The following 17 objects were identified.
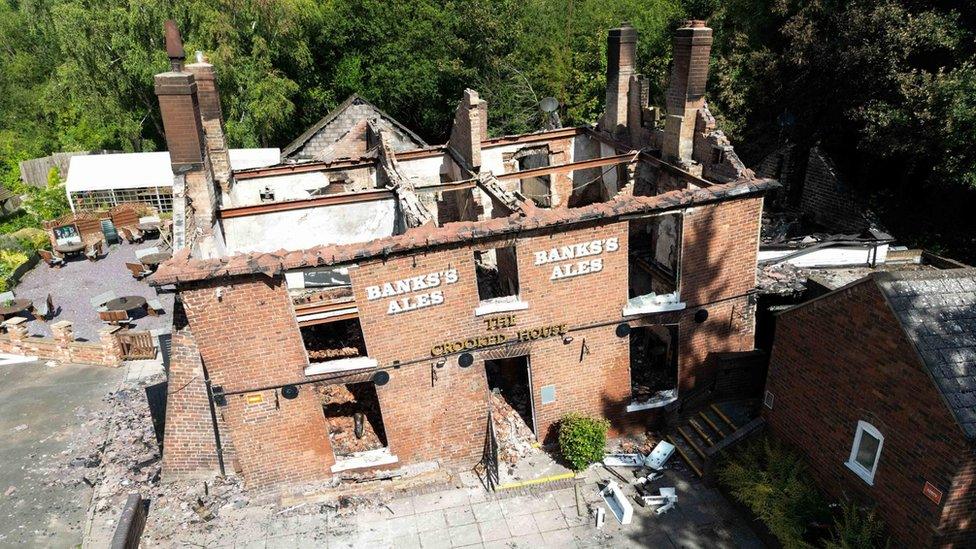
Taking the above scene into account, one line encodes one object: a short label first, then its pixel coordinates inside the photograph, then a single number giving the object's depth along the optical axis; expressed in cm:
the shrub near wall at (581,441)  1175
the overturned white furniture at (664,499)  1116
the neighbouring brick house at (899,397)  803
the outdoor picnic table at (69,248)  2508
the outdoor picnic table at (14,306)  1945
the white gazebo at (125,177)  2877
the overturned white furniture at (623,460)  1221
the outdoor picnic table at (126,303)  1961
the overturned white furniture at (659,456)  1198
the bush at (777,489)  967
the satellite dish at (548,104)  2119
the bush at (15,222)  3082
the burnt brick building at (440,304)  1041
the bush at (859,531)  891
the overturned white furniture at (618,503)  1082
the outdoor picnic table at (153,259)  2387
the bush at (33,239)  2636
